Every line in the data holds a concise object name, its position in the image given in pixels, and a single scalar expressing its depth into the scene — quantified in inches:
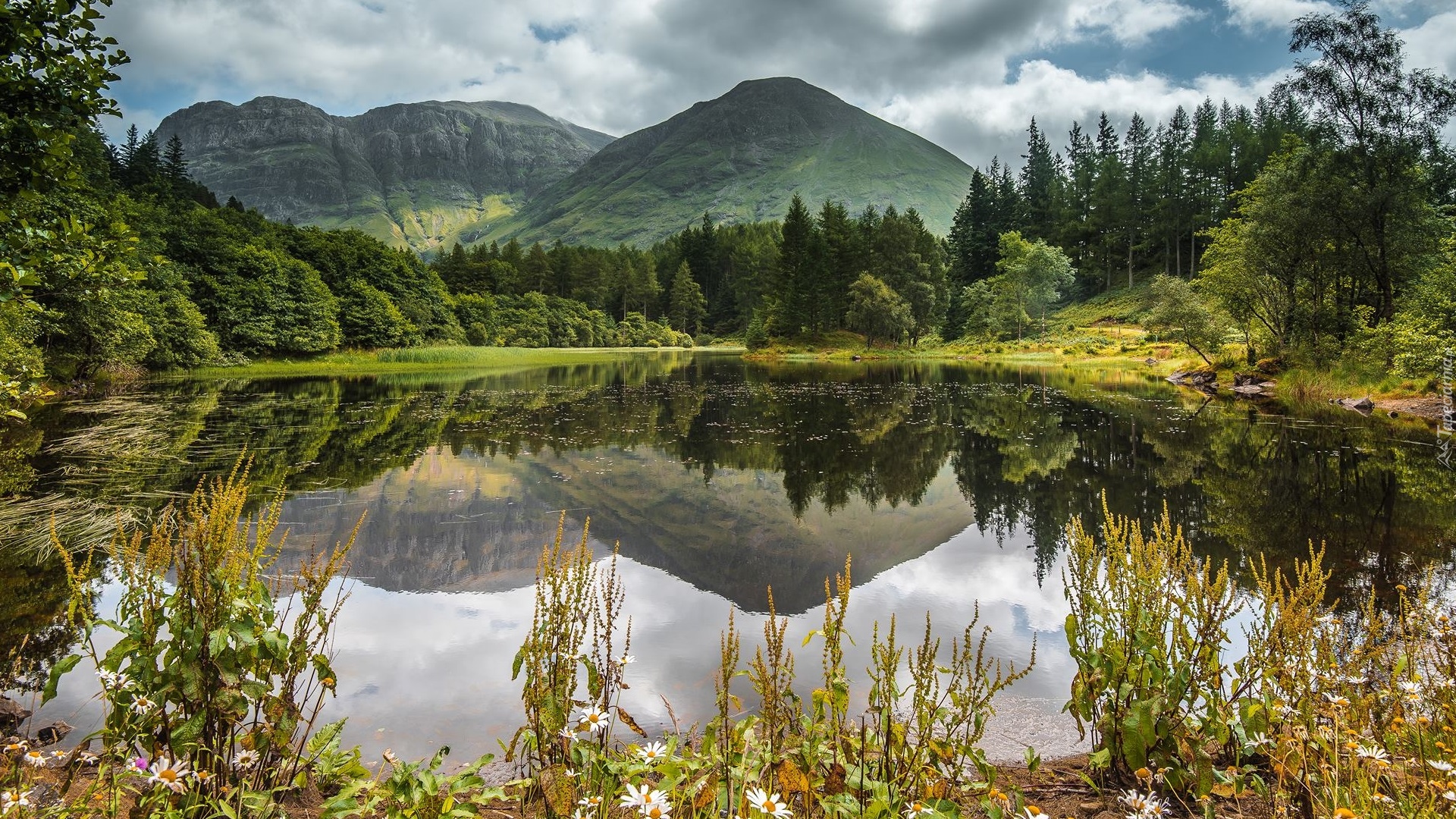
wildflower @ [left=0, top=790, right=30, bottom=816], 94.9
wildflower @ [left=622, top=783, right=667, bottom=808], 89.0
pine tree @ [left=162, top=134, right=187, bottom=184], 2837.1
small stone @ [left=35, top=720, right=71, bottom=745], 153.0
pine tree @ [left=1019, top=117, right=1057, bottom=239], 3440.0
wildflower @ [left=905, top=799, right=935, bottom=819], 99.7
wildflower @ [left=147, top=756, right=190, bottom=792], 97.9
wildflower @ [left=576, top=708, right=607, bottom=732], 112.9
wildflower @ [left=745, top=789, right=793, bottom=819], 89.7
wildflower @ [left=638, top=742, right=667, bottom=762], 106.4
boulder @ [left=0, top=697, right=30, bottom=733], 153.4
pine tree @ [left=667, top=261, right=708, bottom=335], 3890.3
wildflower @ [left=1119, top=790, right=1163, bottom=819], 100.7
